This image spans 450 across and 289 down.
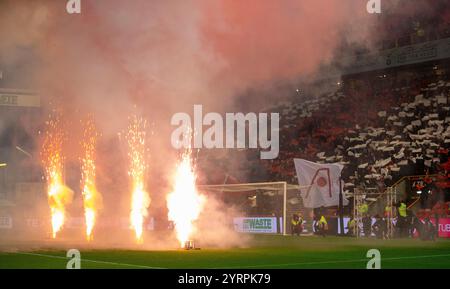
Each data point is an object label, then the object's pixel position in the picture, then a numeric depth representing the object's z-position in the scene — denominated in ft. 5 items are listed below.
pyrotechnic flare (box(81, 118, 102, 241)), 110.11
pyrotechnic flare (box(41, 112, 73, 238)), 124.47
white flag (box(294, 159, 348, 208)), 114.42
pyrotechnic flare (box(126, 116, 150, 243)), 92.34
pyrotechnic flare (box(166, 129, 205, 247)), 74.74
